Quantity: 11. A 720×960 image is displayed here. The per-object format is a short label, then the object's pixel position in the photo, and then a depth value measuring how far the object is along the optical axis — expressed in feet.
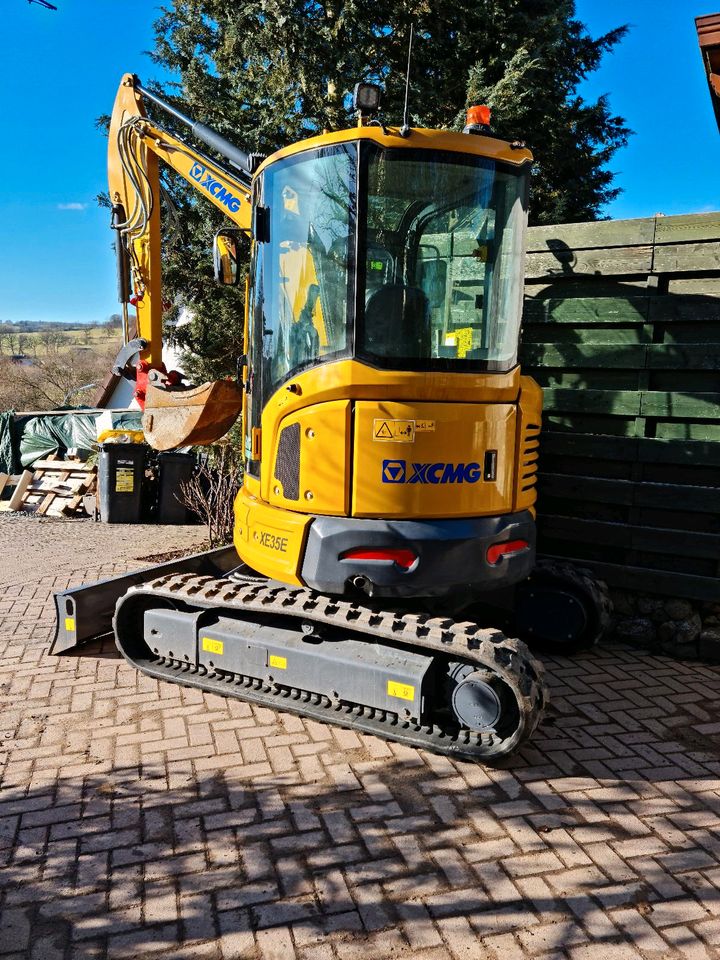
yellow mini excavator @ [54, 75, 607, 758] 13.01
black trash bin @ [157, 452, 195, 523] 35.45
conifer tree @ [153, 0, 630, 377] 35.22
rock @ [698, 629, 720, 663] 18.24
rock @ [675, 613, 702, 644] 18.44
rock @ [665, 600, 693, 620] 18.56
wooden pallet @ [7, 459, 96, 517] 38.63
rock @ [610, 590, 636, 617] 19.25
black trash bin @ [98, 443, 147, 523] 34.86
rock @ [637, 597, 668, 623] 18.80
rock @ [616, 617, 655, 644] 18.90
